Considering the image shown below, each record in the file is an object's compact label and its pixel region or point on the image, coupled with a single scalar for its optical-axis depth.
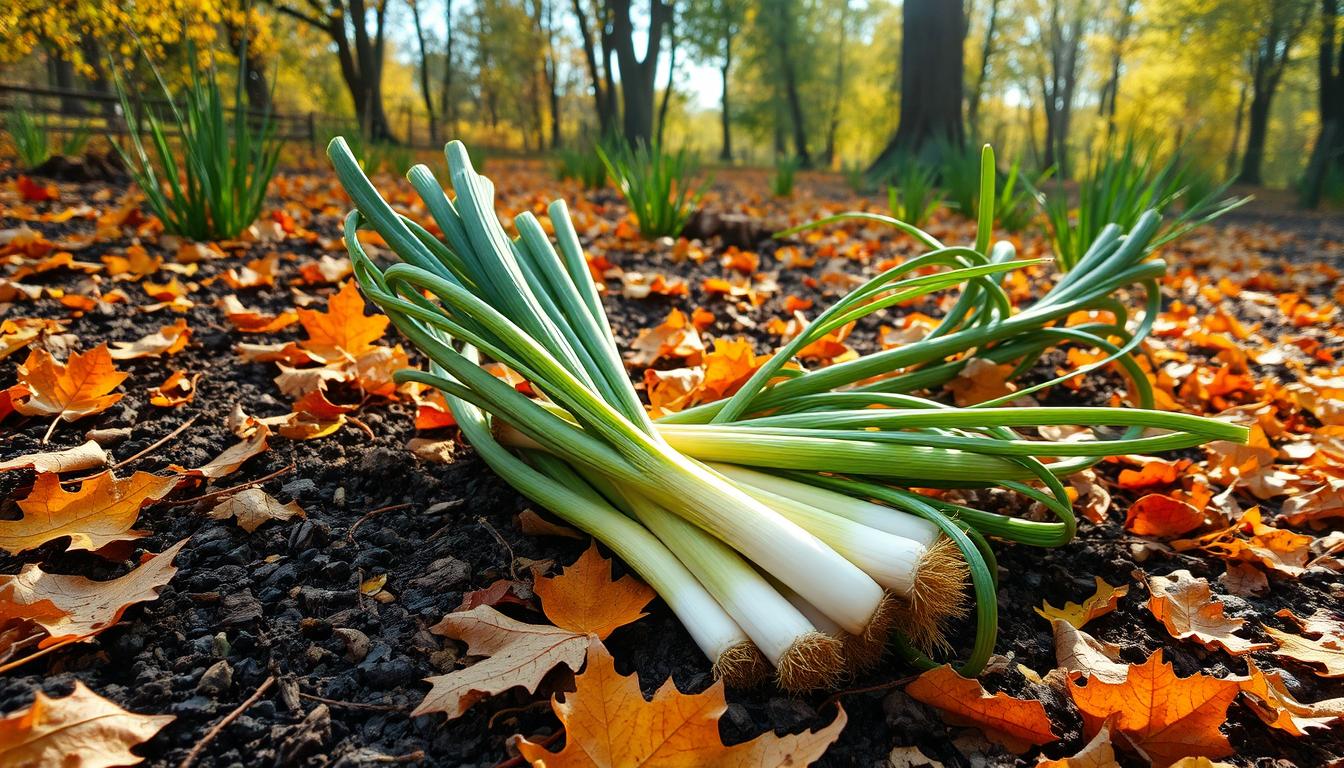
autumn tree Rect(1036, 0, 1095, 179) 22.56
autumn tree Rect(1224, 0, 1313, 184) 15.14
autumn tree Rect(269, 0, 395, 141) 13.57
